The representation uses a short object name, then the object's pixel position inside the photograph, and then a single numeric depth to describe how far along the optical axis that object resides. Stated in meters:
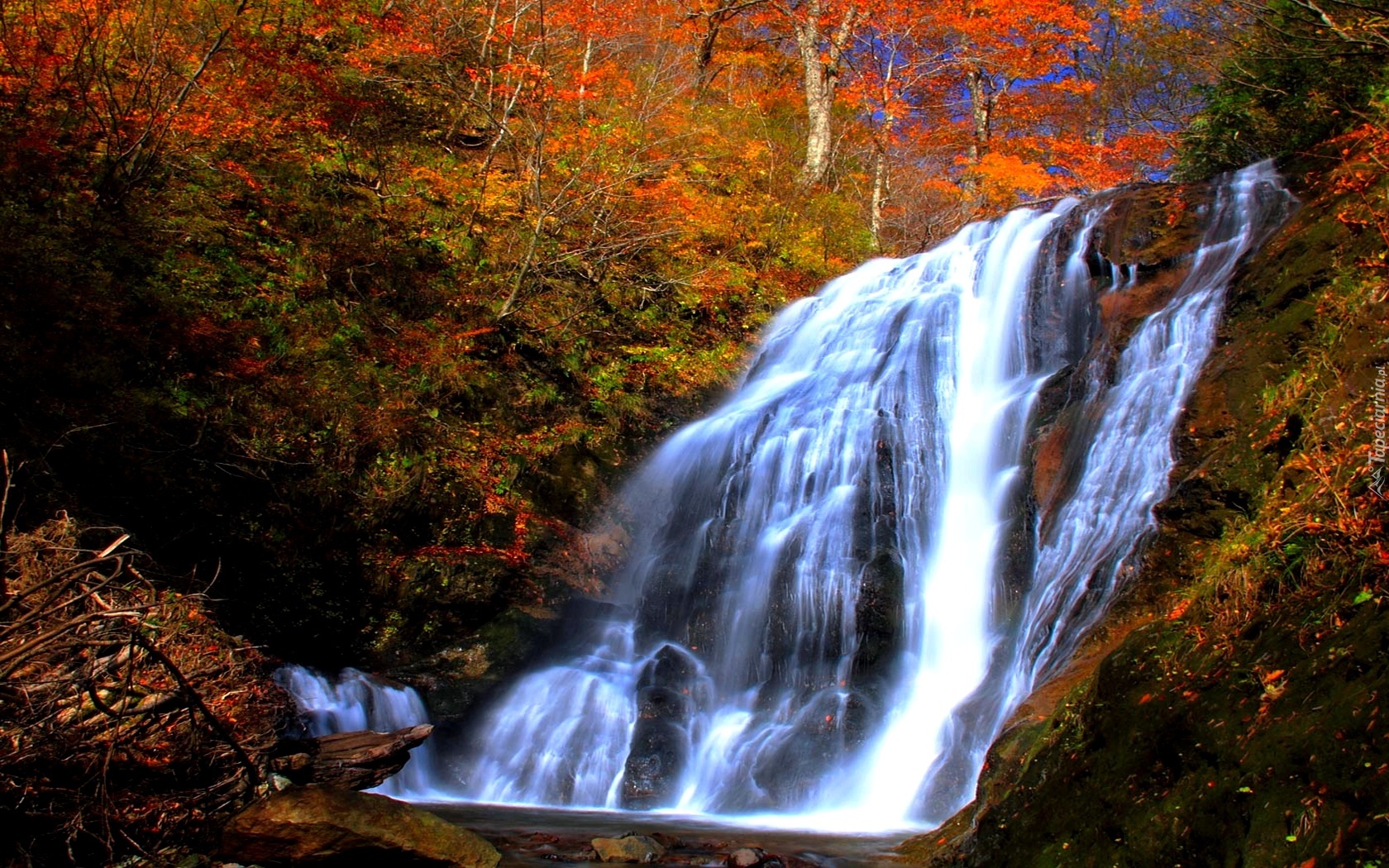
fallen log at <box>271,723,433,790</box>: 5.67
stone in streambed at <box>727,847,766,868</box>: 5.46
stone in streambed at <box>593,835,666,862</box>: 5.73
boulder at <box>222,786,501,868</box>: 4.65
